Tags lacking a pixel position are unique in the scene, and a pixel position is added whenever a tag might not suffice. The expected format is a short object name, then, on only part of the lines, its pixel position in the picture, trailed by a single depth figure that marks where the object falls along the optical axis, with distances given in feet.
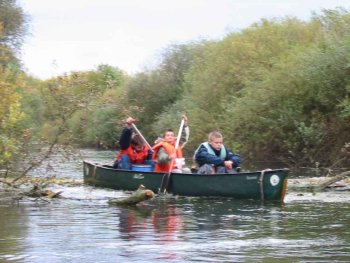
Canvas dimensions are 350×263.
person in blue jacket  60.49
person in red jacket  68.28
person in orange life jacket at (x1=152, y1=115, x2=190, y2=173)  64.59
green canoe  57.57
